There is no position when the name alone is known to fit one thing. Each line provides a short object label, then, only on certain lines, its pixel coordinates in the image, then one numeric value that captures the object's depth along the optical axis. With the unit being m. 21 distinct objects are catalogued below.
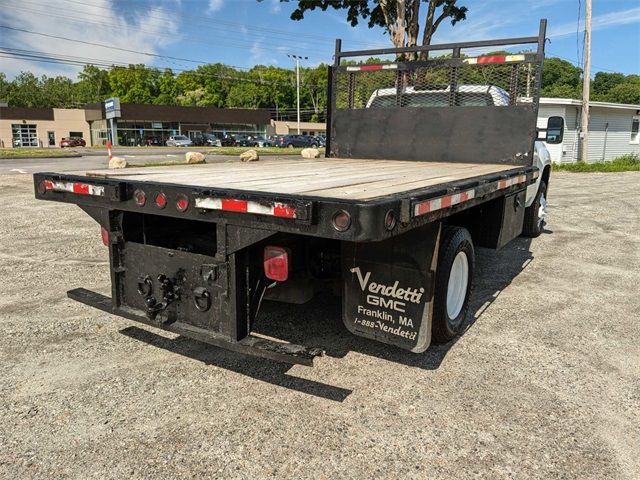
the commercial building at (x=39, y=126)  67.81
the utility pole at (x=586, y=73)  22.91
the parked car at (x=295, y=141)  54.31
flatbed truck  2.82
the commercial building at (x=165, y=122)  67.69
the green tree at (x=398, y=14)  15.02
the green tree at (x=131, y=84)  100.31
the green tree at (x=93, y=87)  103.94
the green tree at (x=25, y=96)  92.44
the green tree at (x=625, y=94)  74.69
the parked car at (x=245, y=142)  59.99
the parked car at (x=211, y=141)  61.78
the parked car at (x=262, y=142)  57.72
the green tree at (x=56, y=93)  95.75
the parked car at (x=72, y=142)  60.74
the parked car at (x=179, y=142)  59.66
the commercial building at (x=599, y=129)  25.78
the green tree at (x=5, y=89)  93.56
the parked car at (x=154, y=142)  65.00
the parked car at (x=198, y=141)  62.03
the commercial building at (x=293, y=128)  85.81
